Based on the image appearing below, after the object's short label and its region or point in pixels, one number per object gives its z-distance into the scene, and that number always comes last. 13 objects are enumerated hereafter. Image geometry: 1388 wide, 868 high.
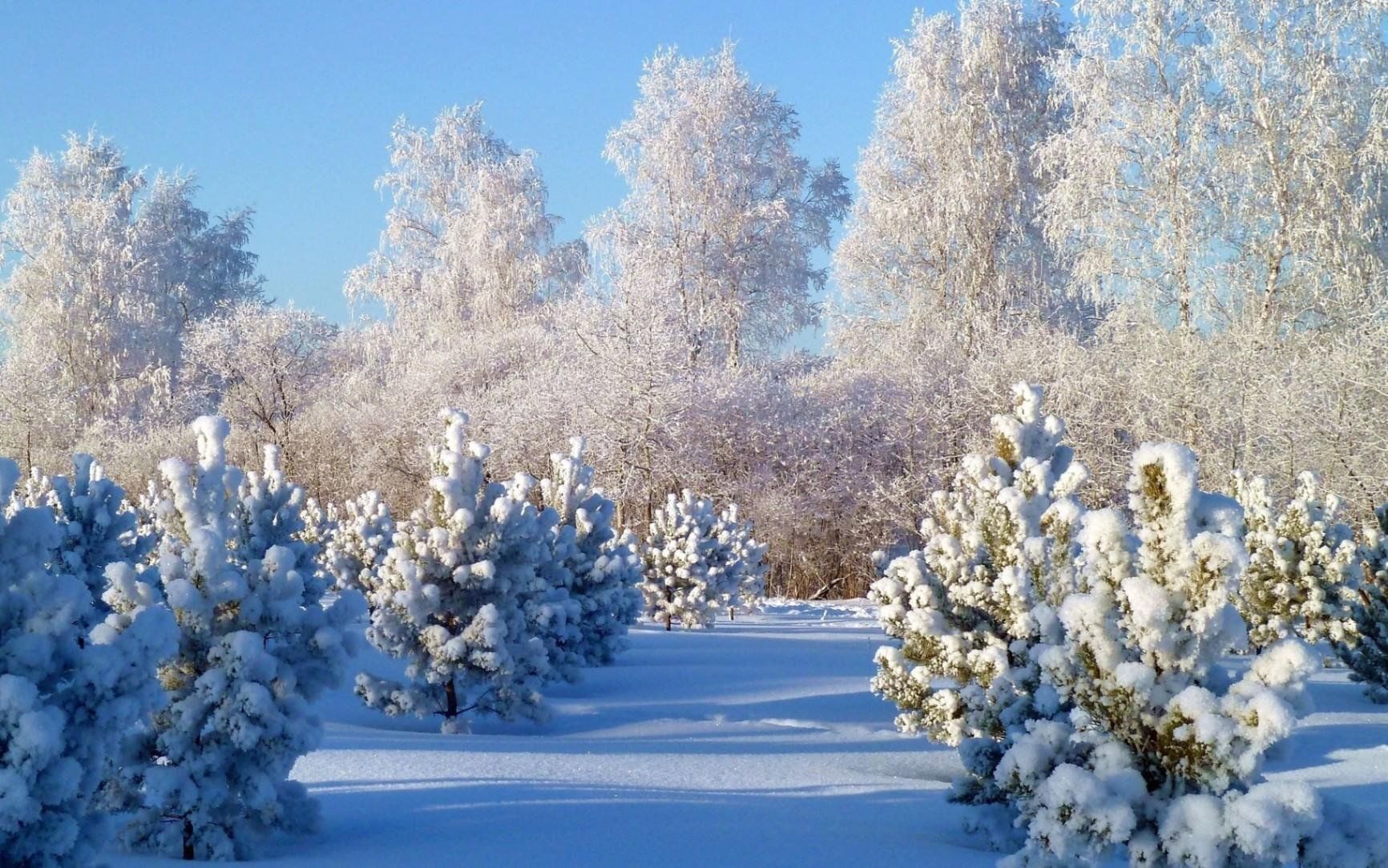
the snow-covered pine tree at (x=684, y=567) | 15.70
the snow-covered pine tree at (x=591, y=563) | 11.72
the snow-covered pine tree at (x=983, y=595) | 5.62
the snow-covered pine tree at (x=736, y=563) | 16.30
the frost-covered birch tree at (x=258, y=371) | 30.45
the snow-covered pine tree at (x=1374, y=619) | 10.23
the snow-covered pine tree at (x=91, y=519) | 7.89
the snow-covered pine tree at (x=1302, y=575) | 11.74
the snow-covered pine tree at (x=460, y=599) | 8.64
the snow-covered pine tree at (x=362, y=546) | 13.94
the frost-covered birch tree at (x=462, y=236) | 29.05
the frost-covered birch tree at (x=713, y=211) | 25.45
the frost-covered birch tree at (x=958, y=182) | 24.22
